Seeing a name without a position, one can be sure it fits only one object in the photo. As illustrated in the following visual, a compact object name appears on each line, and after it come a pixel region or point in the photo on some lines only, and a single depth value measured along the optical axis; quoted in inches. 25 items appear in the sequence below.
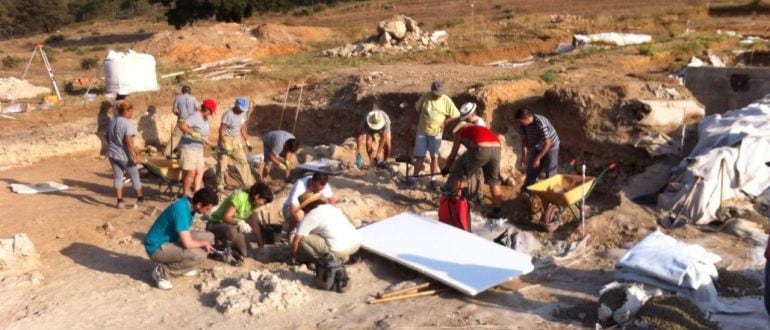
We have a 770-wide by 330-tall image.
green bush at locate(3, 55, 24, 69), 960.6
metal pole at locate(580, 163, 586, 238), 333.4
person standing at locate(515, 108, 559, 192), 363.6
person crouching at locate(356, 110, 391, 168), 433.4
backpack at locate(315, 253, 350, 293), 273.7
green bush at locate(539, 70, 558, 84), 558.0
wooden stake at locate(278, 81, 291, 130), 627.2
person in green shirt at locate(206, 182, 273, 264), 300.6
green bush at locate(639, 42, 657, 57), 697.0
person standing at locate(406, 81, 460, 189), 409.1
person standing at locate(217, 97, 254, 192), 390.6
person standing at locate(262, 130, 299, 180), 388.8
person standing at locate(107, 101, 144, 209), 367.2
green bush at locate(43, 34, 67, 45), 1569.6
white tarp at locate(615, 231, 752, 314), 253.4
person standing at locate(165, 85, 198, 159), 447.8
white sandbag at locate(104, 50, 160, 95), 590.2
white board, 274.5
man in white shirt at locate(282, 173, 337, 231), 300.2
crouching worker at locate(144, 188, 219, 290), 273.6
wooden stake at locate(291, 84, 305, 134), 598.9
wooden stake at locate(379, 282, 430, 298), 269.4
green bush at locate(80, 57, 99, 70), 946.7
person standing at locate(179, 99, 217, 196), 376.8
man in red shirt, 355.9
